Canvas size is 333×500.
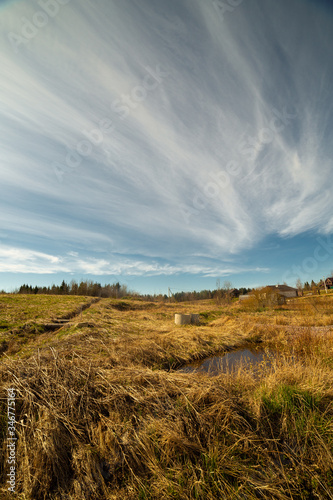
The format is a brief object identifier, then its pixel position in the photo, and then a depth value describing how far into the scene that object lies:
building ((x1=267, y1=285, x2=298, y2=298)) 74.24
